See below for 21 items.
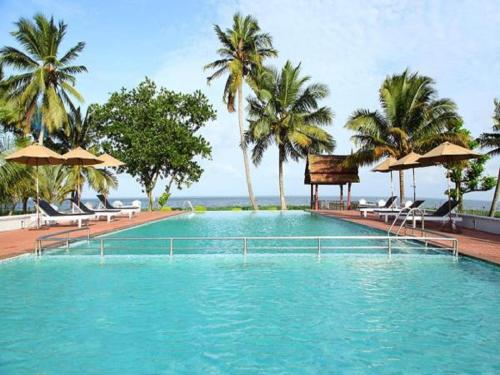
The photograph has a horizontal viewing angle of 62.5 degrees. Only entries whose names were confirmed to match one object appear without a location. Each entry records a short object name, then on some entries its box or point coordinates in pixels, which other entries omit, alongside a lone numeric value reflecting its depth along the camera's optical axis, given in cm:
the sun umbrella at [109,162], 2063
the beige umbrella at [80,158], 1693
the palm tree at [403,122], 2334
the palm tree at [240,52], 2833
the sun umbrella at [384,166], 2119
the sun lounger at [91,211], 1836
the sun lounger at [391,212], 1813
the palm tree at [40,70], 2234
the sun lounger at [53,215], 1584
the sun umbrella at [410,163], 1702
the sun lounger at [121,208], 2143
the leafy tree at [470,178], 2741
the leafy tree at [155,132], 2931
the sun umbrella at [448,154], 1383
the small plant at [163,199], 3031
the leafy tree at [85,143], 2545
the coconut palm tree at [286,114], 2880
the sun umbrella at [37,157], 1447
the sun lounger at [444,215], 1525
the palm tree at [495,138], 2489
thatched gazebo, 2905
